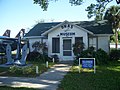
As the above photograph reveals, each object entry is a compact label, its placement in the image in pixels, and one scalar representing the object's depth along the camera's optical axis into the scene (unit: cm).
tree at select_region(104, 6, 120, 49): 1746
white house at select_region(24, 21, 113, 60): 1243
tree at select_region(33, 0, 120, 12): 1093
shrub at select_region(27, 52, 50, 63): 1213
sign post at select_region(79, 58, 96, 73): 777
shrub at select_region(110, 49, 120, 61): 1244
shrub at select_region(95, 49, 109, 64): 1075
